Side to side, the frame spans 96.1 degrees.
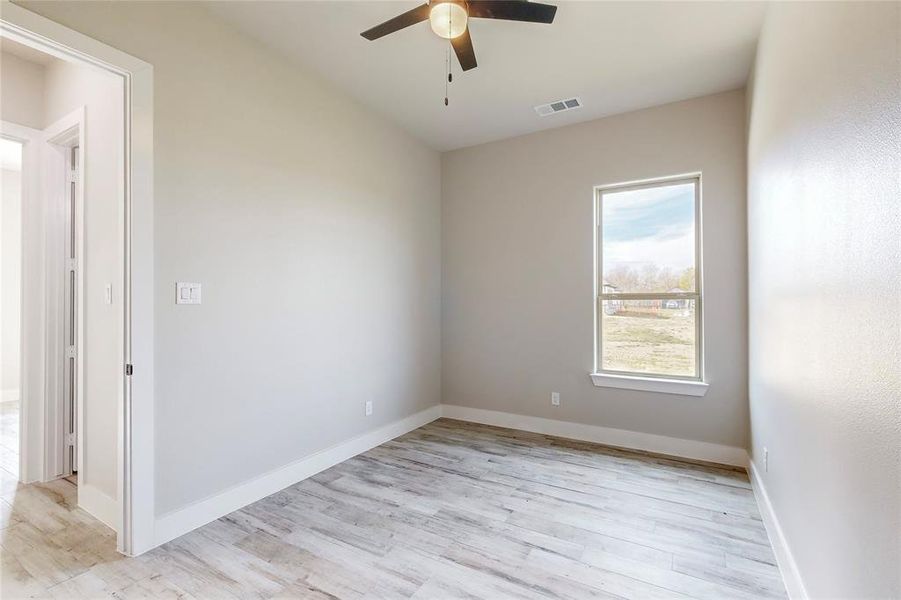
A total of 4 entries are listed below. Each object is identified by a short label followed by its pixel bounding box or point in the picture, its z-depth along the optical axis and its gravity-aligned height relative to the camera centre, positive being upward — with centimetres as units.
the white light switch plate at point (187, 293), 228 +4
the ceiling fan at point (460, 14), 191 +140
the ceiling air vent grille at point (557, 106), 348 +170
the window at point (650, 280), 350 +18
